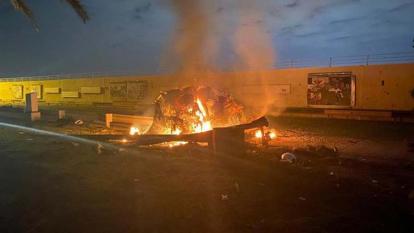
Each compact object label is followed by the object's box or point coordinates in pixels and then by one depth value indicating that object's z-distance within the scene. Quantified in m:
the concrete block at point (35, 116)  24.77
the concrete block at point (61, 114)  24.07
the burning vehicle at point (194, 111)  15.61
